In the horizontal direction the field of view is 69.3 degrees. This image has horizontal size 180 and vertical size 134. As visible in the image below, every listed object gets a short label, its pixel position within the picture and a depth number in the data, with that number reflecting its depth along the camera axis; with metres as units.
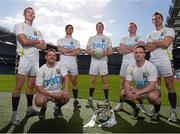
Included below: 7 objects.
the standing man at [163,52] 3.01
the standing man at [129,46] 3.65
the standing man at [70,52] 3.84
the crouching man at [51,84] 2.81
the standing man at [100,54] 3.88
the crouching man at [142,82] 2.76
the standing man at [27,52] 2.87
